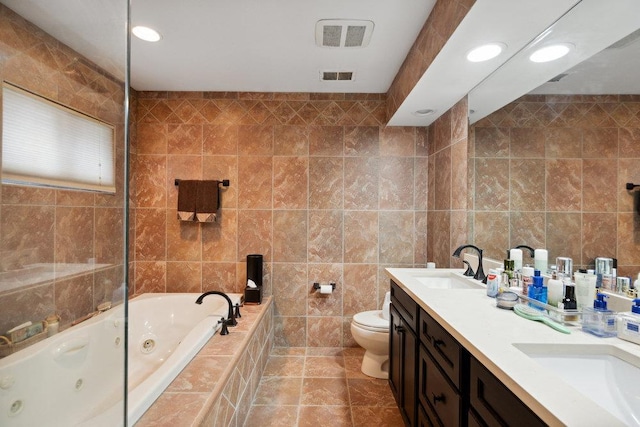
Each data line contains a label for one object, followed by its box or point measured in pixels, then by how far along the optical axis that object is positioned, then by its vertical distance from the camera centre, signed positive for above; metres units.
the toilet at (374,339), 2.34 -0.93
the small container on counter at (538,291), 1.27 -0.30
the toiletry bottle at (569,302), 1.10 -0.31
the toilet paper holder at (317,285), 2.90 -0.65
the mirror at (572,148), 1.09 +0.29
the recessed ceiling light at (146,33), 1.92 +1.13
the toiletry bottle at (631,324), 0.91 -0.32
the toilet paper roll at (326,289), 2.82 -0.67
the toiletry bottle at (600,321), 0.98 -0.33
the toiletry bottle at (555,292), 1.18 -0.29
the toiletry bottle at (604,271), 1.14 -0.20
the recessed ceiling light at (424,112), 2.48 +0.84
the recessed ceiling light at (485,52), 1.52 +0.83
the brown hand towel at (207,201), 2.81 +0.11
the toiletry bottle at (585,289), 1.12 -0.26
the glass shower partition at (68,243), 0.64 -0.07
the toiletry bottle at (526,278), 1.40 -0.28
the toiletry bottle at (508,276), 1.51 -0.29
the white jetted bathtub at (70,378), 0.63 -0.37
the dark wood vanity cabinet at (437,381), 0.82 -0.60
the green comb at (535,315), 1.03 -0.36
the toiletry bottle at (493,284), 1.47 -0.32
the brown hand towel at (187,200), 2.81 +0.12
